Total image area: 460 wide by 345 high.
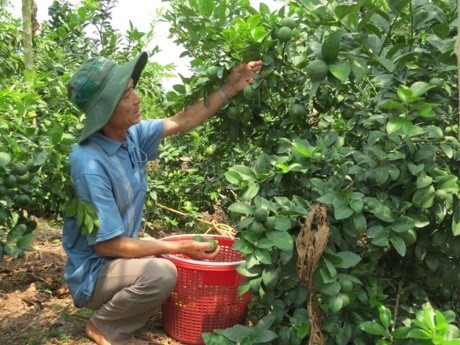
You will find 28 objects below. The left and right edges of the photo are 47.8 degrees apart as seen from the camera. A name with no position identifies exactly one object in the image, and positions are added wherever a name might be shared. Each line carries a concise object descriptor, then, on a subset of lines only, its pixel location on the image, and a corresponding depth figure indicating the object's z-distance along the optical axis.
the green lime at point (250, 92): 2.15
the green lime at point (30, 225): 1.93
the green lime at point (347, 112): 2.20
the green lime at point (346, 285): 1.69
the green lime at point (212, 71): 2.29
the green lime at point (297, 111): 2.16
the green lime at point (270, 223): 1.73
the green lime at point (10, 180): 1.68
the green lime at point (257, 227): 1.73
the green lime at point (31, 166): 1.75
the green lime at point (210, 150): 3.35
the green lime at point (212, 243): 2.45
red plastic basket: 2.35
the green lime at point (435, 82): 1.75
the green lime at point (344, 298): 1.69
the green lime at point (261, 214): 1.72
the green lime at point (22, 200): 1.82
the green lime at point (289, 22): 1.97
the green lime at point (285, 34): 1.94
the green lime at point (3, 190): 1.66
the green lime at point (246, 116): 2.35
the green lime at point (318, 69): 1.70
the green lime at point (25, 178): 1.72
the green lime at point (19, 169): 1.71
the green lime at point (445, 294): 2.03
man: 2.21
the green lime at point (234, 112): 2.36
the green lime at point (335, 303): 1.67
